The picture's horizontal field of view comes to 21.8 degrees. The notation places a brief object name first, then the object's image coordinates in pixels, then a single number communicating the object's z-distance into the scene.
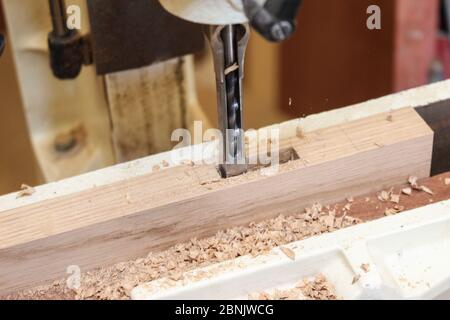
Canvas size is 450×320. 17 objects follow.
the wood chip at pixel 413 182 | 0.67
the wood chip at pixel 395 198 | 0.66
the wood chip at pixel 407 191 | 0.67
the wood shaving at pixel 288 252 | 0.62
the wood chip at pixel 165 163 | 0.66
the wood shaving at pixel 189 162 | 0.65
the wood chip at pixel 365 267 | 0.61
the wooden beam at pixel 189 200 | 0.62
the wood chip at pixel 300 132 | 0.67
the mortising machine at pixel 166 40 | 0.56
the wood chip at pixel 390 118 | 0.68
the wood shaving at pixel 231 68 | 0.61
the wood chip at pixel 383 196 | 0.66
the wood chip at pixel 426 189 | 0.67
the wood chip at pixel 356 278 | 0.61
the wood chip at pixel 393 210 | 0.65
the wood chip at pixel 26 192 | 0.65
